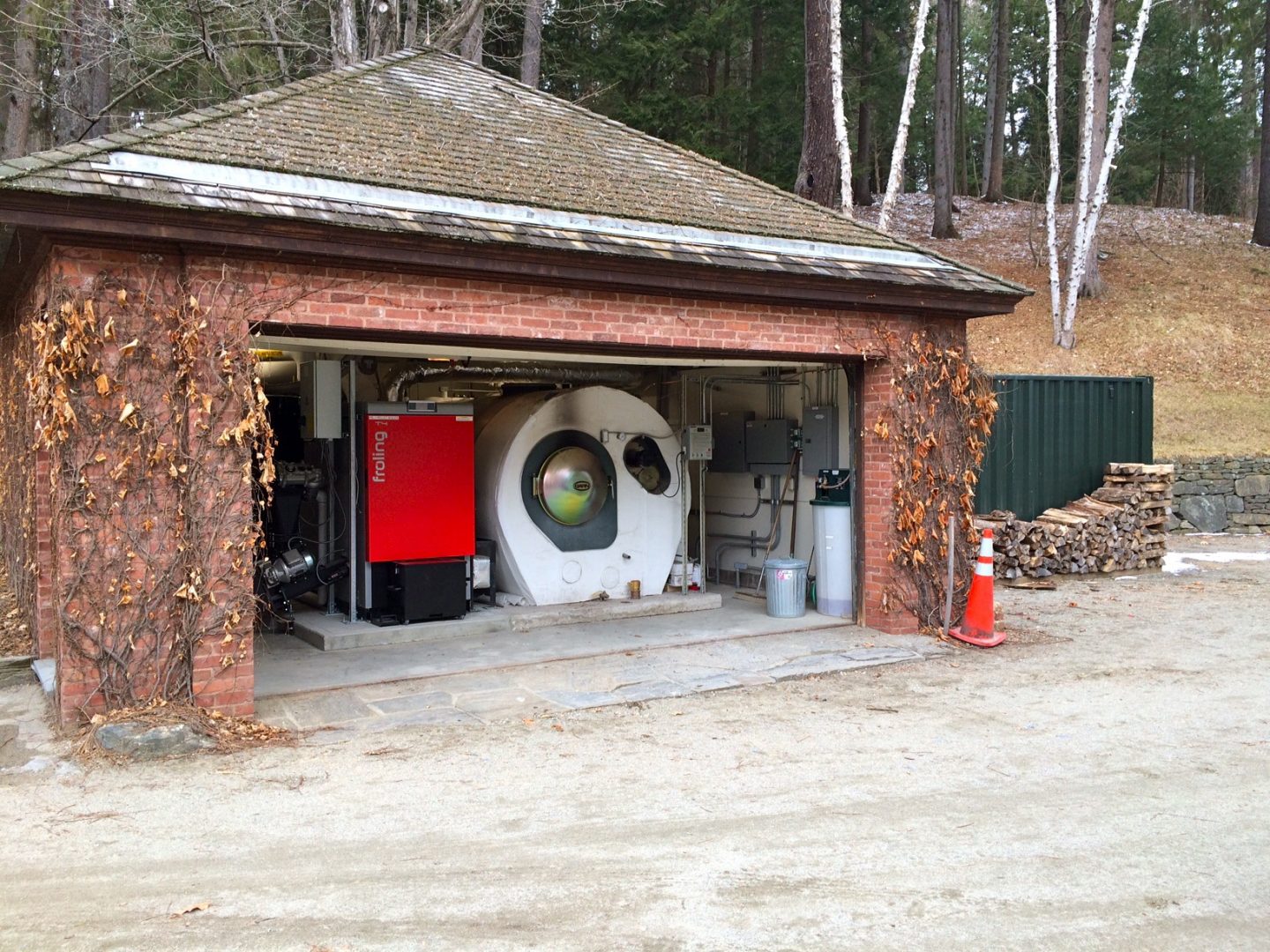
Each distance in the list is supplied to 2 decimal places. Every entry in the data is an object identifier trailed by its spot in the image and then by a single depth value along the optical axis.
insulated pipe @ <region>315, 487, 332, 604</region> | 9.71
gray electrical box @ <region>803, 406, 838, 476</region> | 10.35
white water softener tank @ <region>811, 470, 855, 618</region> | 9.89
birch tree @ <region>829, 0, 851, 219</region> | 16.91
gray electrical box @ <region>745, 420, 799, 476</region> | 10.95
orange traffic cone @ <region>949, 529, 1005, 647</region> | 9.12
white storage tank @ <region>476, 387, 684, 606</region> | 9.98
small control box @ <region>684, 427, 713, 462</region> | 10.68
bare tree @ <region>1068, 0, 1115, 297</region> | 20.73
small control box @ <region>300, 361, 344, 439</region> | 8.82
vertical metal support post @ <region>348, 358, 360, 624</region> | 9.16
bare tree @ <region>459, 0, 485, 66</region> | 18.06
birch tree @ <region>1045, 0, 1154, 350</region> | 19.92
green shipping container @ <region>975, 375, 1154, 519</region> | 13.42
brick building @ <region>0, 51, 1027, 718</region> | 6.02
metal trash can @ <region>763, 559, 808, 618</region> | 9.93
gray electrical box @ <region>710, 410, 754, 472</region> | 11.66
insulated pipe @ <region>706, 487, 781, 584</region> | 11.23
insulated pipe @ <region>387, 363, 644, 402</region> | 9.73
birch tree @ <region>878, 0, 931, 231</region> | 16.97
